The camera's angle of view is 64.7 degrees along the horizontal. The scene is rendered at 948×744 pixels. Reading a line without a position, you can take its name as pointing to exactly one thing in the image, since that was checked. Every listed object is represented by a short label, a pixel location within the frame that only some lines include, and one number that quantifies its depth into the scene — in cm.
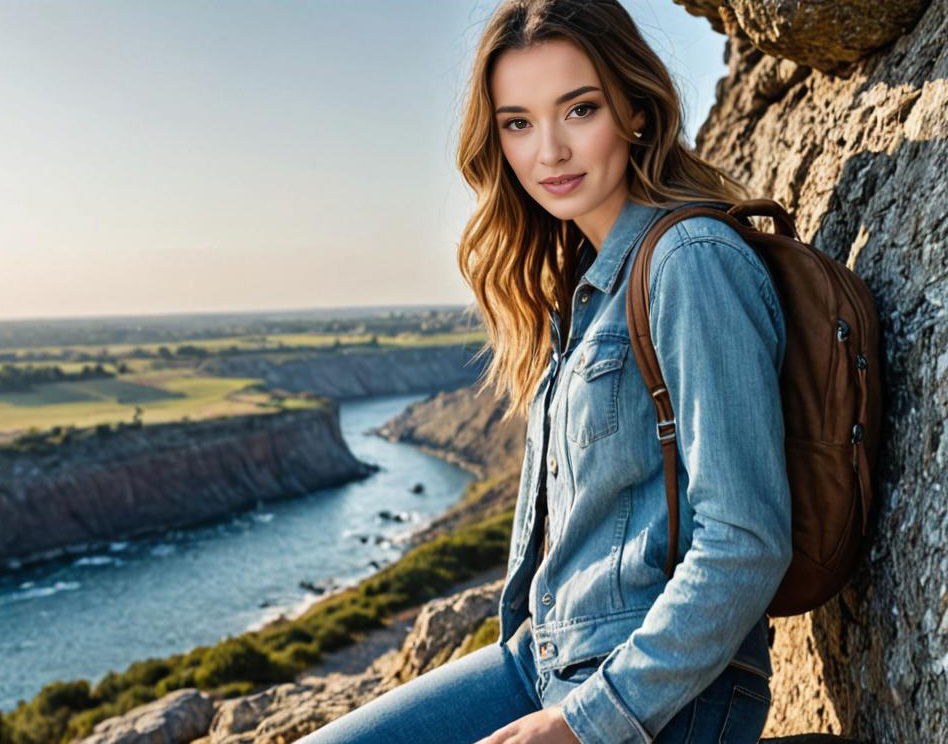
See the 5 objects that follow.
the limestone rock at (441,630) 726
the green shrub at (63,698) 1591
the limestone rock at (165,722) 795
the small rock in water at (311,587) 3591
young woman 148
